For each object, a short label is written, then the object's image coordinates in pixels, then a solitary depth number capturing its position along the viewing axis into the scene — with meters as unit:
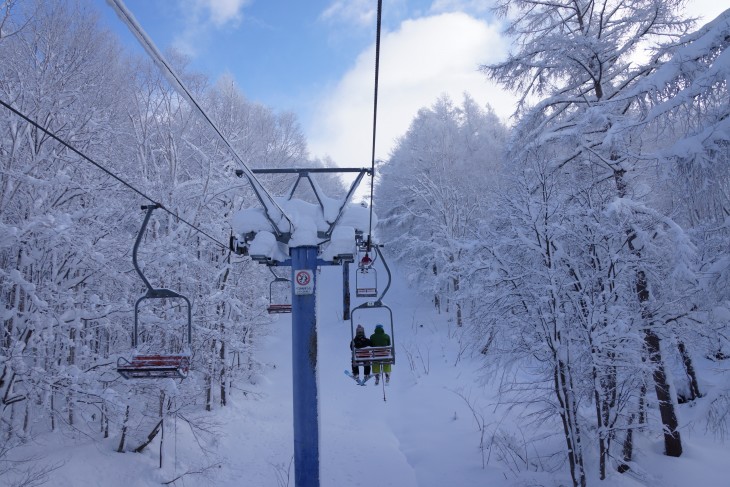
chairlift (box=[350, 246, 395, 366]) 7.63
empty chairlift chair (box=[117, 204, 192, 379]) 4.67
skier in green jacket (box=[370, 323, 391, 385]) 9.41
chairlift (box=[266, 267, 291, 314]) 23.14
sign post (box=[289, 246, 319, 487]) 6.91
